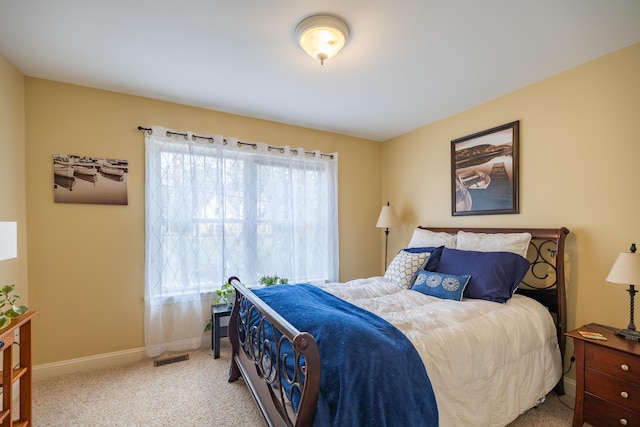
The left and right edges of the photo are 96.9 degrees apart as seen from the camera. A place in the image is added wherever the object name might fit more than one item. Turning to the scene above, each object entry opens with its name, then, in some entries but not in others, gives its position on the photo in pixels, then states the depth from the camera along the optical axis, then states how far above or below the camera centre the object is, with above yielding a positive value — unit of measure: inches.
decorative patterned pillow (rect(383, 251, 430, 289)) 102.3 -22.2
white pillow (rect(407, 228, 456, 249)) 113.1 -13.0
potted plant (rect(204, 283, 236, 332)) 116.9 -36.5
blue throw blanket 45.5 -28.9
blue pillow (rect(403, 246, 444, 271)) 104.7 -18.4
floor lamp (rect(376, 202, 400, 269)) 143.4 -5.0
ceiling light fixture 68.3 +44.0
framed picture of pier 105.0 +14.5
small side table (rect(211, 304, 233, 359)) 108.2 -45.2
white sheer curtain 110.3 -6.2
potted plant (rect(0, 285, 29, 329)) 58.6 -22.0
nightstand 62.4 -40.5
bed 47.6 -28.8
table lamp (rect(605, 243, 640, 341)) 66.3 -15.8
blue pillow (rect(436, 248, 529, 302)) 84.1 -20.3
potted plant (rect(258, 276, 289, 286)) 123.6 -31.9
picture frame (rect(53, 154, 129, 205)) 97.9 +10.7
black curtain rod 109.9 +29.6
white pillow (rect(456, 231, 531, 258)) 92.4 -11.9
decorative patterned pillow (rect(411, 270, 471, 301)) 86.8 -24.5
